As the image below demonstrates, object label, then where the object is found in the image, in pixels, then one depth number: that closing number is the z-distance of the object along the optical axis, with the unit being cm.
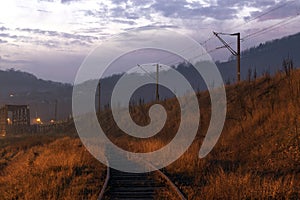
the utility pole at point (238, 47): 3967
